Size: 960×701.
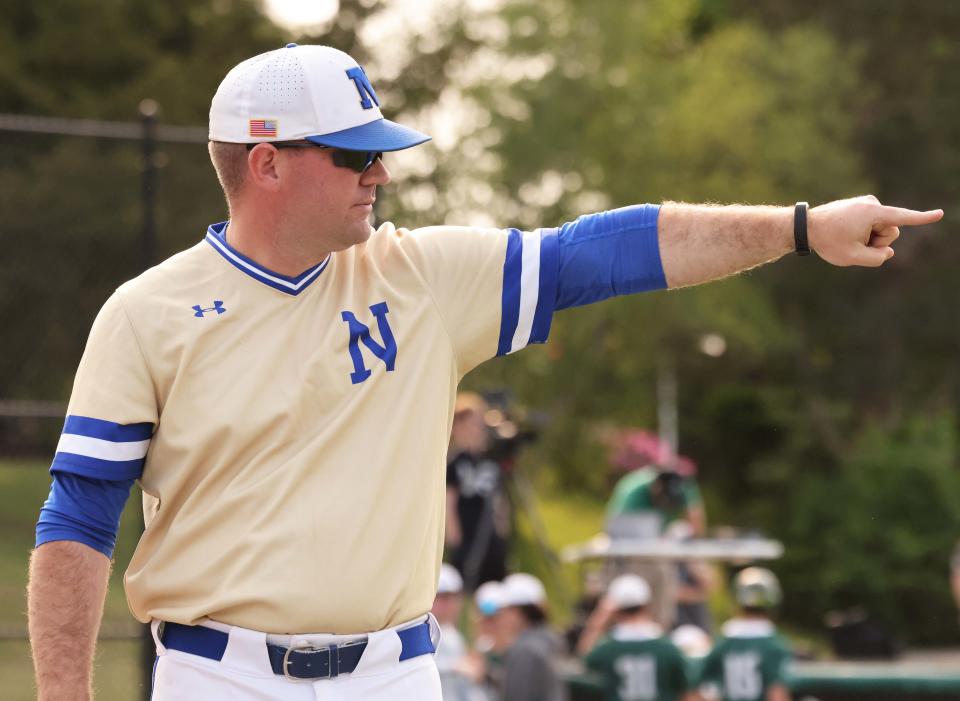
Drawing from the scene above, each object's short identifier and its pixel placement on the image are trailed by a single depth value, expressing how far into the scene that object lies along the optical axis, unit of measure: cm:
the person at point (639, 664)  1884
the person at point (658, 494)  2380
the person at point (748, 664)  1937
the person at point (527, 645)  1800
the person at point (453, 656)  1664
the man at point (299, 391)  631
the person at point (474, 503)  2081
